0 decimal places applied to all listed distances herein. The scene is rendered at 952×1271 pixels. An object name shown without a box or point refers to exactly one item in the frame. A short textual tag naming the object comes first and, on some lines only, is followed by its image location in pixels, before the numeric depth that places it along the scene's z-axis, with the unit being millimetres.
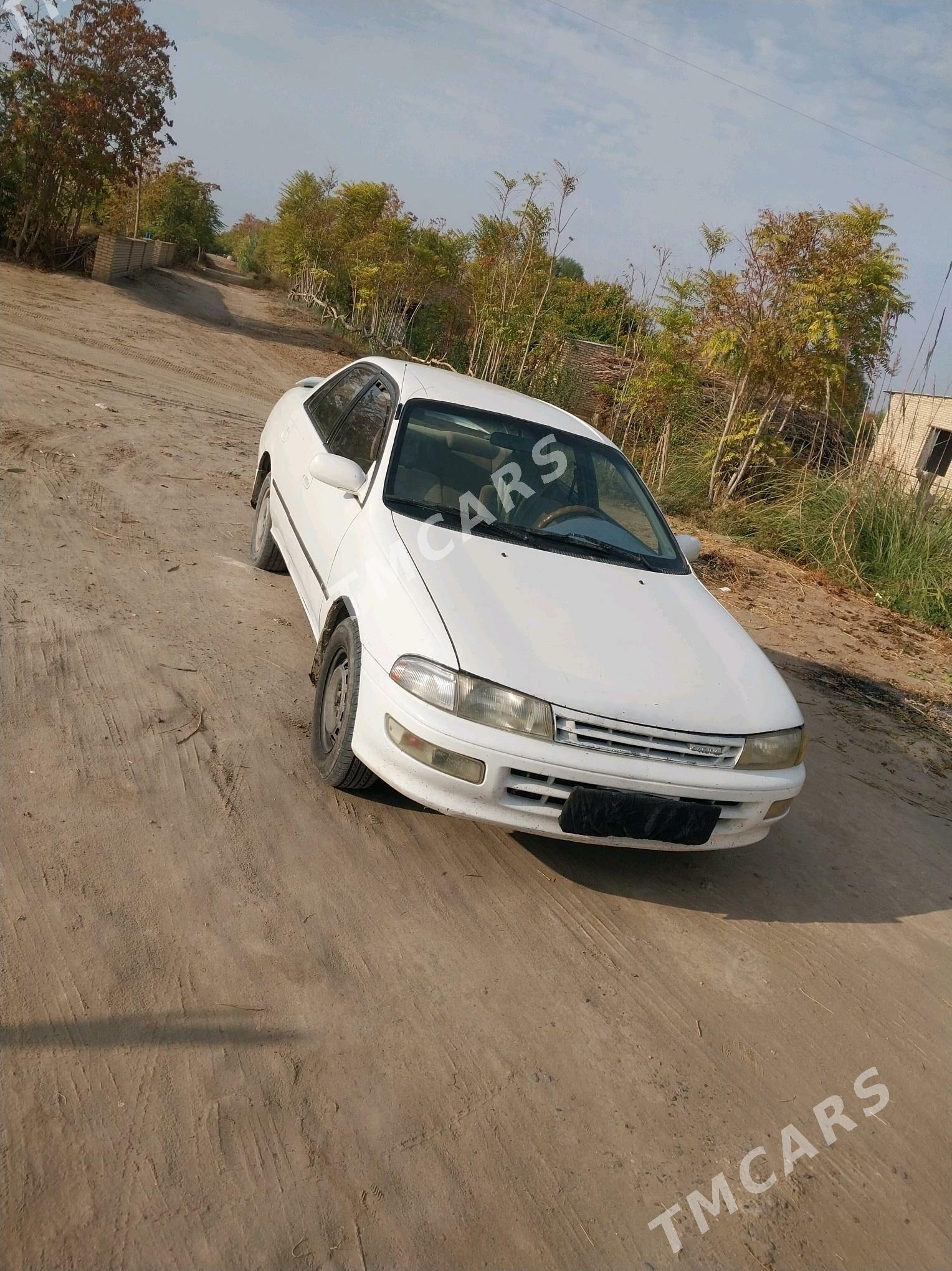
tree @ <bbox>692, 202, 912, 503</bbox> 10477
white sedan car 3215
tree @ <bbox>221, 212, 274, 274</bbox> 56719
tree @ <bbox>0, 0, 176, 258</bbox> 18828
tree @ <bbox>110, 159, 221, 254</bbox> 40375
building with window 10078
